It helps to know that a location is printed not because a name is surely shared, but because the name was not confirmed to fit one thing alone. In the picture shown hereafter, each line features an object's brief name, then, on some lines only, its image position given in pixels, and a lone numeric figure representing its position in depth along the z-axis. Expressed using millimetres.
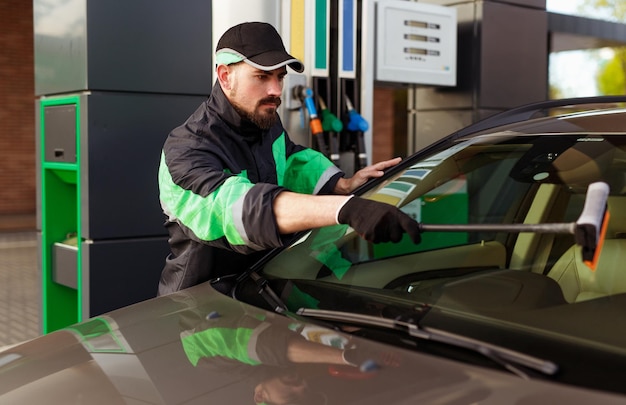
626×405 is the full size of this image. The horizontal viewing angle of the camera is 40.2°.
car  1644
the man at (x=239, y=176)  2287
